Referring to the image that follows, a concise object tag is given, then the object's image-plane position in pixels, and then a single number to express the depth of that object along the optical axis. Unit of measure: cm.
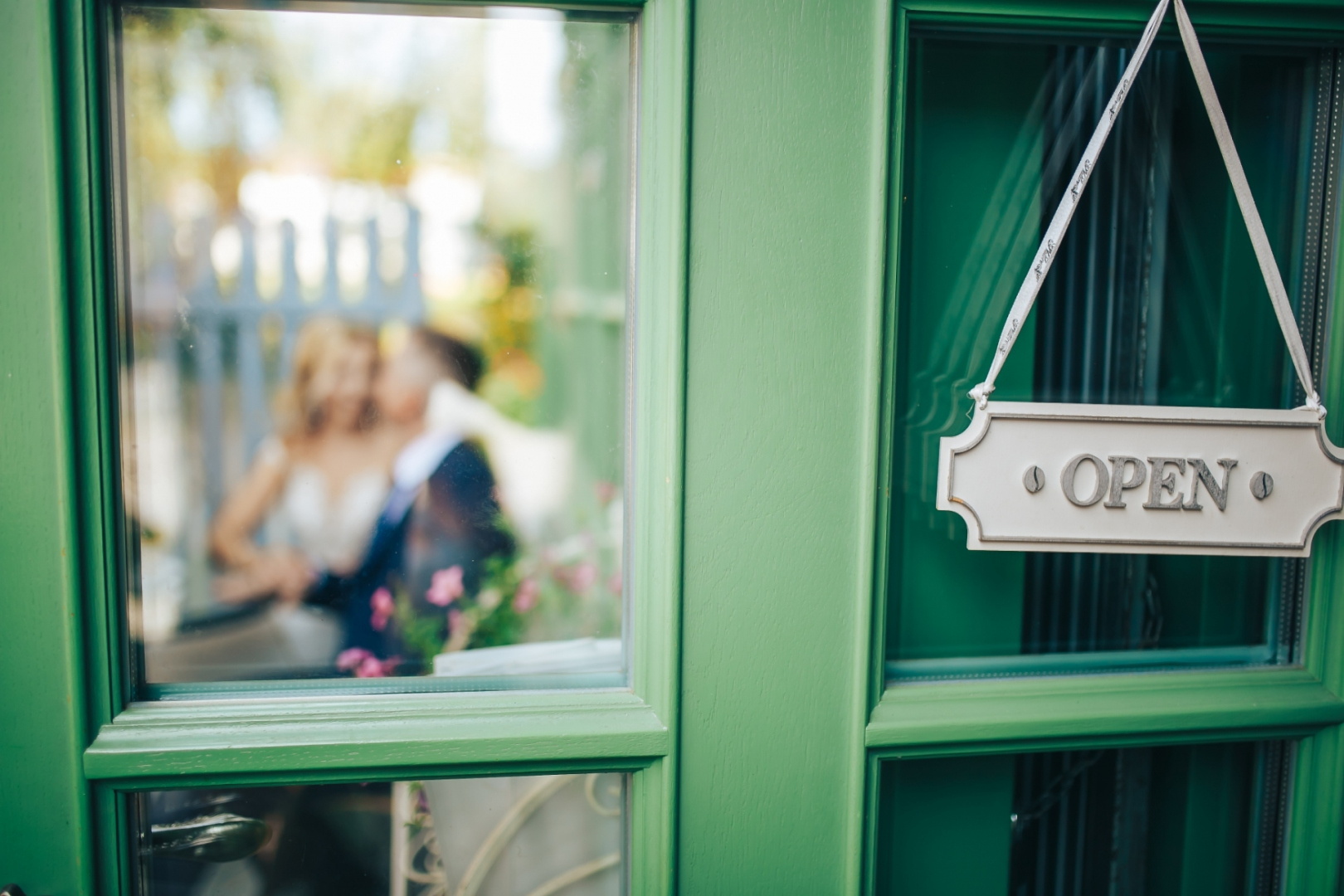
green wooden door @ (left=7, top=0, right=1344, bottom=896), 89
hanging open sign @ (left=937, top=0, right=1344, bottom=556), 91
